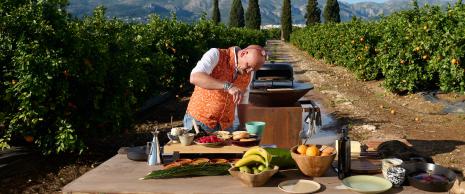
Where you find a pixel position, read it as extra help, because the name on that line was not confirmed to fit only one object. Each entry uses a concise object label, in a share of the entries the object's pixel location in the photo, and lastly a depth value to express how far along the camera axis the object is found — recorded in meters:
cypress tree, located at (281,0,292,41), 75.19
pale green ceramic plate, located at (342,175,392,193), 2.86
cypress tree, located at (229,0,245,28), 77.00
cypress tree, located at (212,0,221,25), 66.69
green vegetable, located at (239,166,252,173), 2.99
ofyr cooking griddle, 5.44
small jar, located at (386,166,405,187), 2.98
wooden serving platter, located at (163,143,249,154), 3.51
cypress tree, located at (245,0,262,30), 73.75
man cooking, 3.77
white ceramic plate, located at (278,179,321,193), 2.89
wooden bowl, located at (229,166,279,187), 2.92
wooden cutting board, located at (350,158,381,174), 3.31
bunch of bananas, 3.01
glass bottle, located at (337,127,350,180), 3.17
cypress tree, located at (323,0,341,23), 62.94
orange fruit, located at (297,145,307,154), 3.17
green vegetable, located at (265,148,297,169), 3.33
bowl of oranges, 3.10
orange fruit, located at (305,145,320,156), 3.12
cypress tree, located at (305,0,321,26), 68.25
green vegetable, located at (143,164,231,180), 3.16
